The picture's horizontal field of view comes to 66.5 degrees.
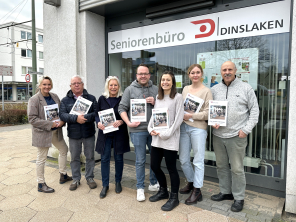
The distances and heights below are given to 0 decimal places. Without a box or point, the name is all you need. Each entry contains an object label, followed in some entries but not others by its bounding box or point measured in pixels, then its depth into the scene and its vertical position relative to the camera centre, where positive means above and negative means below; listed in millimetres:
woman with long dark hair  3033 -482
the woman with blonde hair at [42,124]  3679 -411
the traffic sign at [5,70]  11529 +1460
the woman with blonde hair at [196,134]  3227 -513
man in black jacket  3768 -529
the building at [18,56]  34719 +6740
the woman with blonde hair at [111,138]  3594 -628
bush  12352 -990
